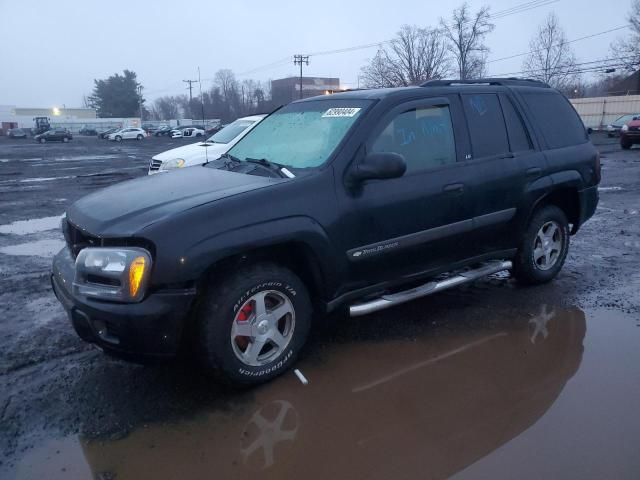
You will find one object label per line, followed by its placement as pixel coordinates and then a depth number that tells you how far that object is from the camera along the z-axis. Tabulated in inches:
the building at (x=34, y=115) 3299.7
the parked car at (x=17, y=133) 2507.4
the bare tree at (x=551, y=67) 2203.5
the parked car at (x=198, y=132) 2187.0
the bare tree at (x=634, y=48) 2123.5
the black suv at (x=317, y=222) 115.0
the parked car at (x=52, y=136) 1962.4
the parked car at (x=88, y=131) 2886.3
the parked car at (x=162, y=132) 2514.3
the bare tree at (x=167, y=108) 5310.0
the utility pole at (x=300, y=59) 2733.8
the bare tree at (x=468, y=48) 2300.7
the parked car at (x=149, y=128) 2861.7
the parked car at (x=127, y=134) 2078.0
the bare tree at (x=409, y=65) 2439.7
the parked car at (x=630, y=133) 822.5
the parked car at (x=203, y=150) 377.4
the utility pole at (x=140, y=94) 3902.6
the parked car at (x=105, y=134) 2278.3
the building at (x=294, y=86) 3373.5
